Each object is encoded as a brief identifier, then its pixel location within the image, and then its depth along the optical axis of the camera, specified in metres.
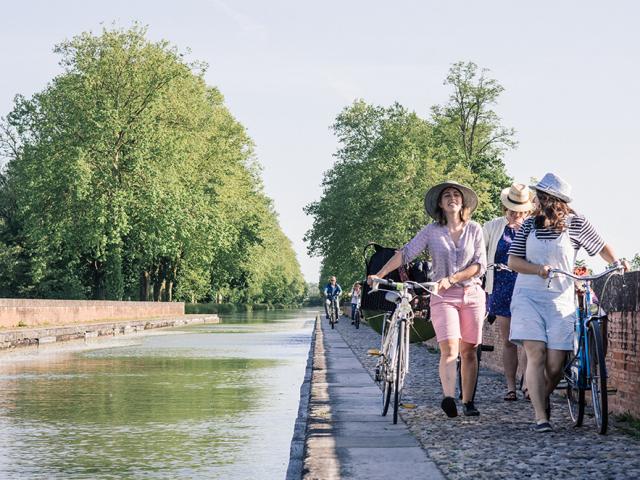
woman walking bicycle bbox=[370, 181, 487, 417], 9.10
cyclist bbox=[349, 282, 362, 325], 39.18
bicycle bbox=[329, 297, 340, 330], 38.73
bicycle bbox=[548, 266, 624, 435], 7.80
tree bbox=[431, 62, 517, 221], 65.38
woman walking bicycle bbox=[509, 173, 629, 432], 8.18
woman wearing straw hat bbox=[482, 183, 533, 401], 10.40
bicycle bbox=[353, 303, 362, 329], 36.82
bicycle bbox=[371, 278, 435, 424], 9.09
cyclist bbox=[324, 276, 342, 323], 39.28
